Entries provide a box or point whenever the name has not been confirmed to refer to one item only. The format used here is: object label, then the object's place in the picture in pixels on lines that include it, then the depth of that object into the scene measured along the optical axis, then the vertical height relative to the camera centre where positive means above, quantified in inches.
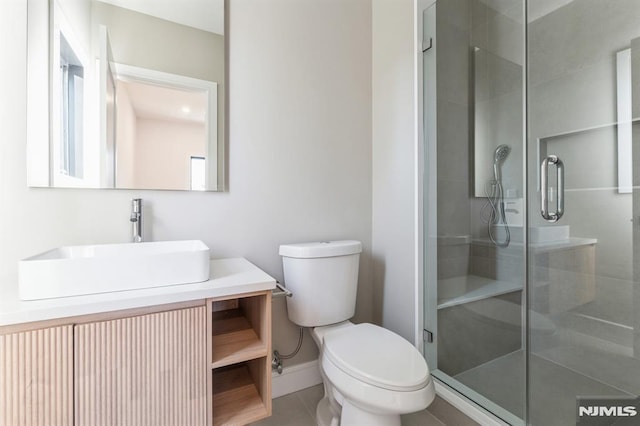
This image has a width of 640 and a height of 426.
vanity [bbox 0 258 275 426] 28.9 -16.4
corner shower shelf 58.8 -15.6
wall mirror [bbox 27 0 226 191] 43.5 +20.3
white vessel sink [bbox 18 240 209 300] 30.6 -6.8
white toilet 36.6 -21.0
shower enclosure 51.1 +1.8
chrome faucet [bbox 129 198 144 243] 46.9 -0.9
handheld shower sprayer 58.1 +3.0
